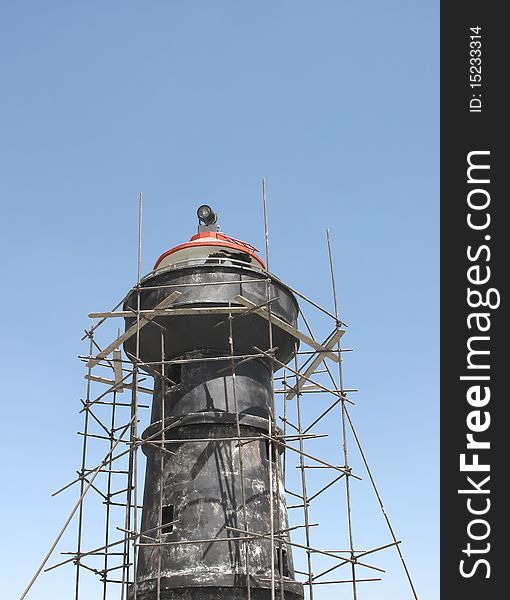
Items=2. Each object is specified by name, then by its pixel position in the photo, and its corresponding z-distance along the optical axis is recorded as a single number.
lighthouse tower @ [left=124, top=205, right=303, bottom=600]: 14.35
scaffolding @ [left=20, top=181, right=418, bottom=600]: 14.52
